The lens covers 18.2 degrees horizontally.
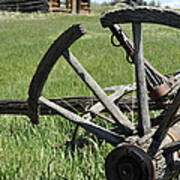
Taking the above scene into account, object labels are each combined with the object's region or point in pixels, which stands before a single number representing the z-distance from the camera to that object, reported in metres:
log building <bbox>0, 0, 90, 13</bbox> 19.52
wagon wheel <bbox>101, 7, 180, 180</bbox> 2.22
